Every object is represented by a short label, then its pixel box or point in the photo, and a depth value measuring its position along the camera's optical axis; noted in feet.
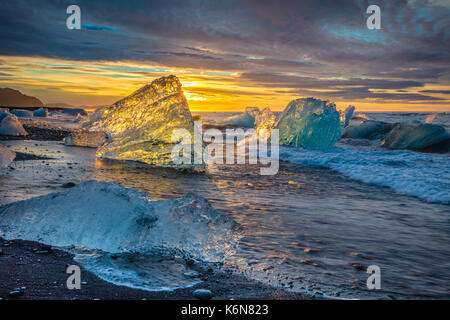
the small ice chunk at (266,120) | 53.82
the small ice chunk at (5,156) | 19.26
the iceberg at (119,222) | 9.46
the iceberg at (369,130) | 57.11
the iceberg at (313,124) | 42.73
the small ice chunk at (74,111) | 113.50
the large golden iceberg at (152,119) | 24.38
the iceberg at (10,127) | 38.27
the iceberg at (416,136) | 43.01
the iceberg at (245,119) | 81.46
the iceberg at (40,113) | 92.15
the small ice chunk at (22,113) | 84.91
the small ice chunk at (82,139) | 35.45
